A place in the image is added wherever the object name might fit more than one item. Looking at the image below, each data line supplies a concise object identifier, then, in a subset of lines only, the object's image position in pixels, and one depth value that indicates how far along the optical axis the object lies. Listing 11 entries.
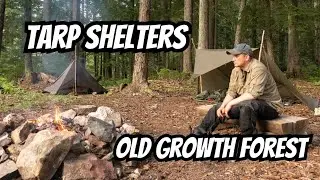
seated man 5.02
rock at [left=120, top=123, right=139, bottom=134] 5.64
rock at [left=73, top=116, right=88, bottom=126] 5.70
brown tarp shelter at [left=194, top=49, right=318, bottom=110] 8.66
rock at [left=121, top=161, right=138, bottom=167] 4.86
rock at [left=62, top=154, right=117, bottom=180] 4.33
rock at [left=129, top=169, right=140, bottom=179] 4.57
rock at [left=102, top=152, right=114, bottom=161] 4.83
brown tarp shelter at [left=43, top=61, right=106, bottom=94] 11.16
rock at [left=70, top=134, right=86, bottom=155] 4.67
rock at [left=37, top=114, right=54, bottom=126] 5.42
